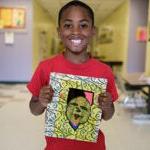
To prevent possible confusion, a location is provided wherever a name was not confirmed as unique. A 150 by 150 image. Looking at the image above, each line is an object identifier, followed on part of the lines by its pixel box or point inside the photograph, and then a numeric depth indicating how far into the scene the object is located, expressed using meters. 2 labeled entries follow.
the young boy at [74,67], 1.34
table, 4.87
